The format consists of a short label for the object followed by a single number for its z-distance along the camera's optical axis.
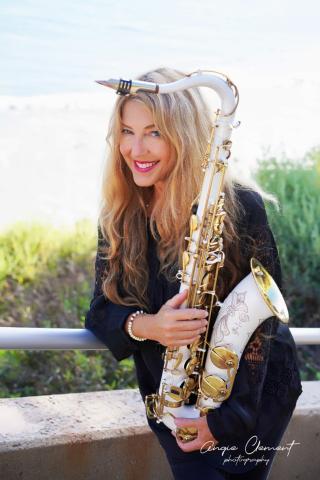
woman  2.31
